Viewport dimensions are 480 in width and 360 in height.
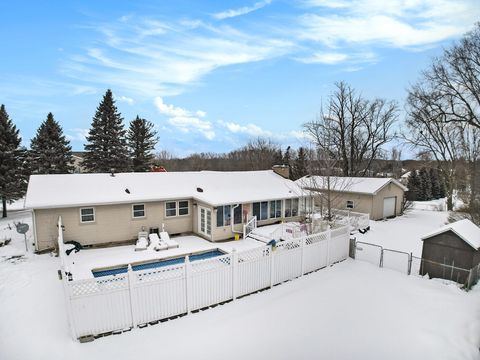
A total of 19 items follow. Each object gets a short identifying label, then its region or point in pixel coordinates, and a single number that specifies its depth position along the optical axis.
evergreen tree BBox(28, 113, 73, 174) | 29.44
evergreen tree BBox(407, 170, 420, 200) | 42.75
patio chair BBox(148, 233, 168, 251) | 14.00
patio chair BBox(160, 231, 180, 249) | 14.30
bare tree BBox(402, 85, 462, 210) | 25.91
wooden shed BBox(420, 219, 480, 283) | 9.16
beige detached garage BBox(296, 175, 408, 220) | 21.84
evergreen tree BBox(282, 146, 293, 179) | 47.66
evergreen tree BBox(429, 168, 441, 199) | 46.16
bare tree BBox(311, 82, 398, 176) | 31.78
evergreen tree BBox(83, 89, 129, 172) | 31.91
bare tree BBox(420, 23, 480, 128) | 19.28
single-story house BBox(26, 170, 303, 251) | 13.82
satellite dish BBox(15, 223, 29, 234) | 13.48
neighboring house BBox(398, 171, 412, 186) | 44.60
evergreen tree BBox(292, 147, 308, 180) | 45.40
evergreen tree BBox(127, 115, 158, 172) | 34.88
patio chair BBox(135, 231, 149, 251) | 13.96
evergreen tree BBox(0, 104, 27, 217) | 25.00
